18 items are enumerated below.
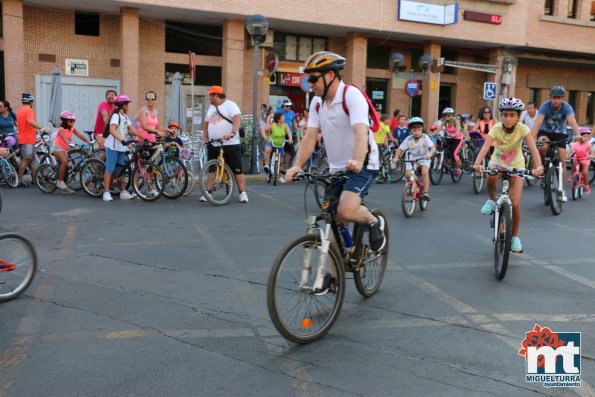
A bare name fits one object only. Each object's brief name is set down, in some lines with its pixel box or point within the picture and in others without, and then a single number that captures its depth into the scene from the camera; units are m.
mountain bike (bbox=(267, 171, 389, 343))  3.89
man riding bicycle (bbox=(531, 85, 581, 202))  9.90
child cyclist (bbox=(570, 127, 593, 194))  11.96
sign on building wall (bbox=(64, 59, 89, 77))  22.59
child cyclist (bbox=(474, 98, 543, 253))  6.44
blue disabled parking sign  22.36
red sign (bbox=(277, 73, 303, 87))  26.27
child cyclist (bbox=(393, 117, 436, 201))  9.87
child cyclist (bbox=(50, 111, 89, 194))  11.53
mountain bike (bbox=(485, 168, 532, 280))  5.74
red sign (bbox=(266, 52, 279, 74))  17.70
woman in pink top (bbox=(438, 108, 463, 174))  15.87
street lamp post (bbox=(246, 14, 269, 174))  15.53
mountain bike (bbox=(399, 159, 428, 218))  9.38
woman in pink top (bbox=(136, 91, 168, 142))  10.98
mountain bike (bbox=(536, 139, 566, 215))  9.87
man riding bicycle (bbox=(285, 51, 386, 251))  4.34
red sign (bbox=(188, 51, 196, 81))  16.53
